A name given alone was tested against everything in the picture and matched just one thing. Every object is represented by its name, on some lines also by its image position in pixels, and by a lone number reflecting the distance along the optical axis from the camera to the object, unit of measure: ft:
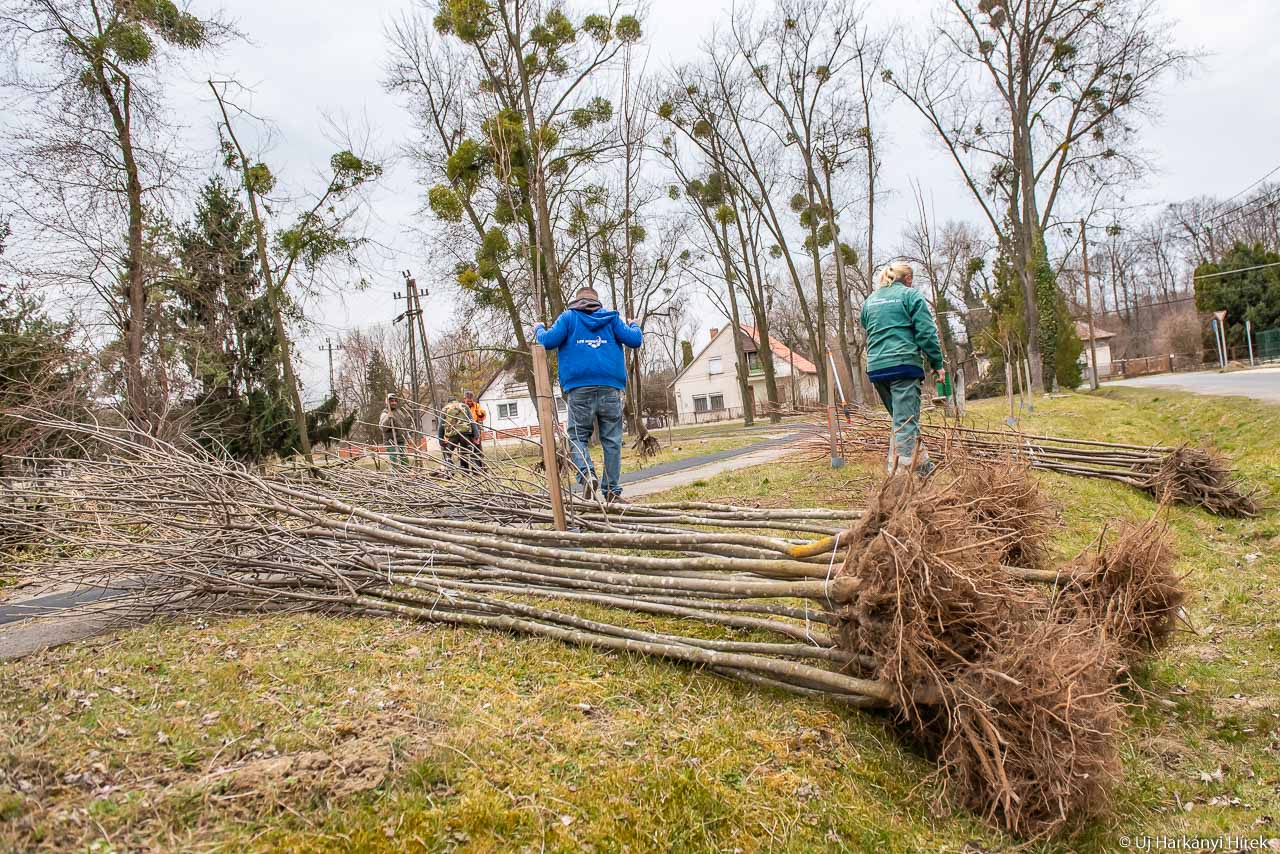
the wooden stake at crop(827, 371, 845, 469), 27.32
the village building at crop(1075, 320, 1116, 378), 196.54
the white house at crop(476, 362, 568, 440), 152.05
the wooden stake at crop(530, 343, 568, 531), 13.34
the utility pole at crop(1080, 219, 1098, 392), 100.18
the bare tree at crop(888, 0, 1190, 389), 73.72
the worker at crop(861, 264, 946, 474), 18.20
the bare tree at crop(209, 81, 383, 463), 52.95
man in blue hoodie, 18.37
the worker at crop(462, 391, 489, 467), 34.57
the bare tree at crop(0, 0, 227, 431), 37.47
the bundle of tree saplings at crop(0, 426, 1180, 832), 8.54
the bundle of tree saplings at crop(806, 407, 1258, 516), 21.72
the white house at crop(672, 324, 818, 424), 194.90
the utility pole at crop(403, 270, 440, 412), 96.82
